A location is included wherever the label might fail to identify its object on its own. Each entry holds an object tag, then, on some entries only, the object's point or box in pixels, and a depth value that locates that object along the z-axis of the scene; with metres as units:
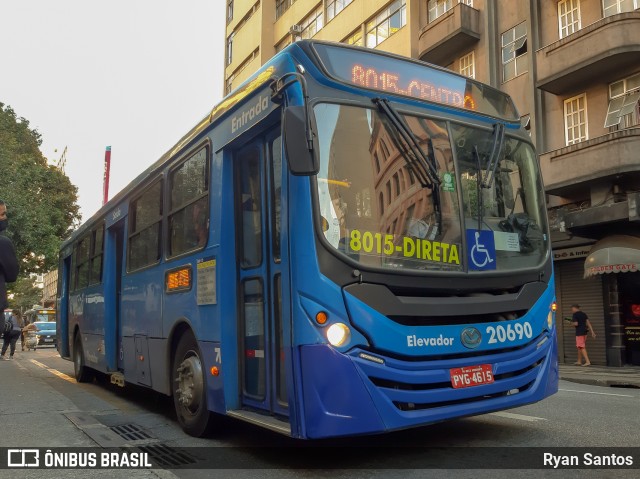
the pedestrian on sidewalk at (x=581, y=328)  16.81
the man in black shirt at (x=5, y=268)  4.75
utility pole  45.79
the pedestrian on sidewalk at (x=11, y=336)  21.02
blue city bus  4.43
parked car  32.84
